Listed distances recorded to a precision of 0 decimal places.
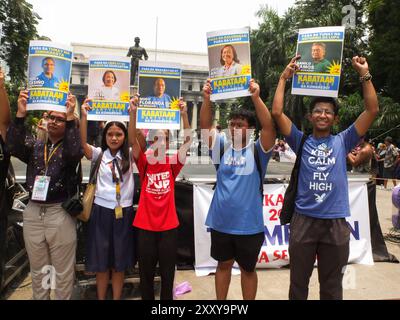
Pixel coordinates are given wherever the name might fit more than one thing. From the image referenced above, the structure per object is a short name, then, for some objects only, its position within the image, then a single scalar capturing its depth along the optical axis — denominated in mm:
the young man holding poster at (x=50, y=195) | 2889
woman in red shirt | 2990
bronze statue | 15889
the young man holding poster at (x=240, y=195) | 2871
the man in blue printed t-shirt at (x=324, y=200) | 2711
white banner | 4516
